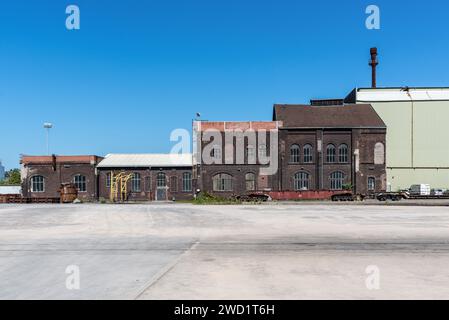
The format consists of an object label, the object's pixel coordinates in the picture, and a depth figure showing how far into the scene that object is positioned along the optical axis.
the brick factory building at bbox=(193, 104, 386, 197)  51.03
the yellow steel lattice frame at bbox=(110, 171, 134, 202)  52.62
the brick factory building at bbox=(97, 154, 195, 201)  54.56
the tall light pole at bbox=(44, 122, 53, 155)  57.28
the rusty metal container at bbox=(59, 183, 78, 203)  49.71
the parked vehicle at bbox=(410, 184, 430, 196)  49.44
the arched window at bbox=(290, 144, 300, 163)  51.56
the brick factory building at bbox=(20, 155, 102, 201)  54.06
